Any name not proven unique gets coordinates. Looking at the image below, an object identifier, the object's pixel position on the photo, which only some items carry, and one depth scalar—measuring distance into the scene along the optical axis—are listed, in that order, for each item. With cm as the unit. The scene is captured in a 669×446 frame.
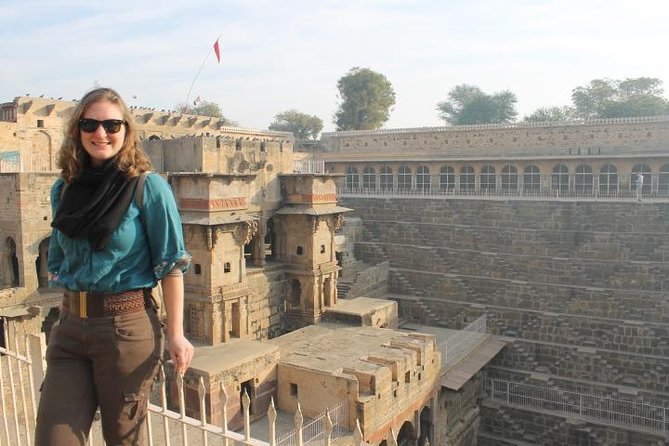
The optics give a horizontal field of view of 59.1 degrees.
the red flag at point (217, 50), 2631
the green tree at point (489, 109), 4878
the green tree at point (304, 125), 6029
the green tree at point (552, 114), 4956
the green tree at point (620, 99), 3941
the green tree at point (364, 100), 4659
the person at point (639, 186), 2260
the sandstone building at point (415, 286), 1446
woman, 290
